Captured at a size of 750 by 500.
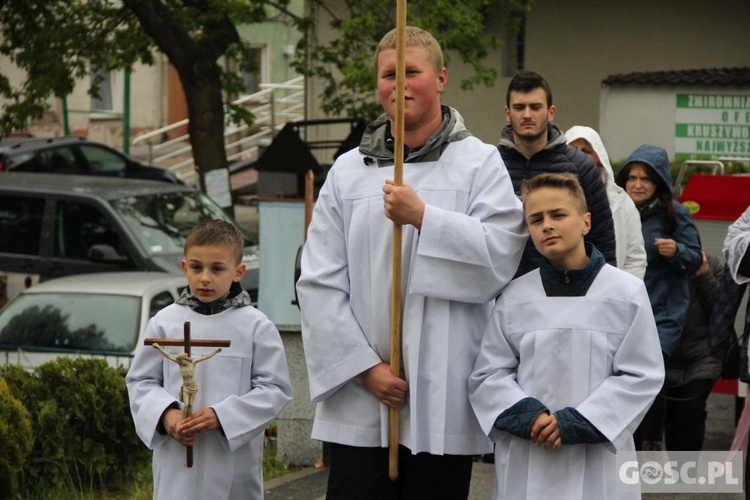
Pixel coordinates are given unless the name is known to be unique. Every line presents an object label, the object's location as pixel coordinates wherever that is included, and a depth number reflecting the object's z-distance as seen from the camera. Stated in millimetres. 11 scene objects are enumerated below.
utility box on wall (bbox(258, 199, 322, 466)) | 10810
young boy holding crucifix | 5847
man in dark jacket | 6958
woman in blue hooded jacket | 8959
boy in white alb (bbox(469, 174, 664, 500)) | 5271
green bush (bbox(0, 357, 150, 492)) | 8655
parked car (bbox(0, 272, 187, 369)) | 11510
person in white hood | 8249
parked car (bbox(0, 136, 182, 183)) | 27343
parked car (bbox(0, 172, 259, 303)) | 14935
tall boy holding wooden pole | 5312
